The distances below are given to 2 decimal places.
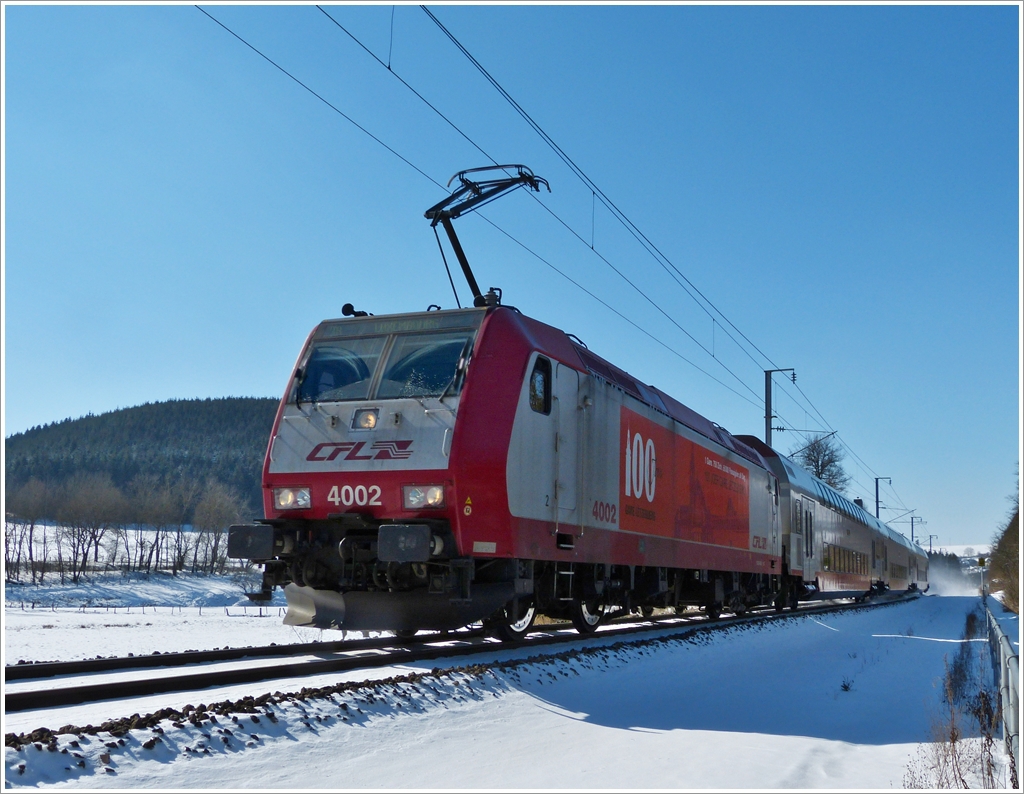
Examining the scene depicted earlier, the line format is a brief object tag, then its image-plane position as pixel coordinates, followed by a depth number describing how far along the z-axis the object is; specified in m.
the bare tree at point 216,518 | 84.66
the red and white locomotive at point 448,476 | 9.56
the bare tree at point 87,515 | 83.50
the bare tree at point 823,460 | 68.81
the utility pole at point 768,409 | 35.18
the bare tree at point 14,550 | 66.66
